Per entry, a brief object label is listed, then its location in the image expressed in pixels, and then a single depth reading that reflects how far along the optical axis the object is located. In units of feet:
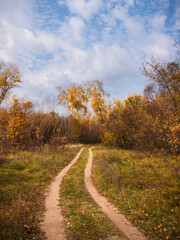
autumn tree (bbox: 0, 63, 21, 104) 76.95
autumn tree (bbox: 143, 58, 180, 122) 32.73
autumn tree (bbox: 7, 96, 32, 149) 53.06
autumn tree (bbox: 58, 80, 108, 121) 125.29
